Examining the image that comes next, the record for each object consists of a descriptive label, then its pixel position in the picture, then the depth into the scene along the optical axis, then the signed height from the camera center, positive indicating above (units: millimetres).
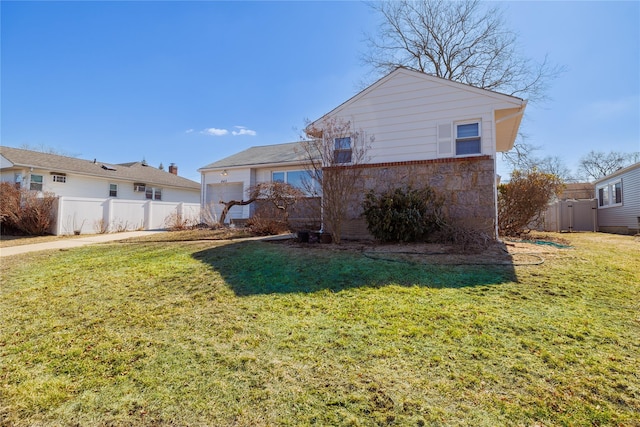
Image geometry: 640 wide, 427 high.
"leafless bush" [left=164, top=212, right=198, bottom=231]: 14359 -162
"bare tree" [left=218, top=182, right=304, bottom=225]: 11125 +985
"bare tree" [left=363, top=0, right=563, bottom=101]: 17672 +11302
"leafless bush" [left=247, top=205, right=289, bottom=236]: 10484 -123
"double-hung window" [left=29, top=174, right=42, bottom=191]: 16278 +2011
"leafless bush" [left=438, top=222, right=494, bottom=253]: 6191 -376
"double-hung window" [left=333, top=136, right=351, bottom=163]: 7469 +1882
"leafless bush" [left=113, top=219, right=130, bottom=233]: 14734 -380
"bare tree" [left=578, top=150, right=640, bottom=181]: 35156 +7491
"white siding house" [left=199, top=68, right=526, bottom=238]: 7762 +2442
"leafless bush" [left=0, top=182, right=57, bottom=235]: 12289 +305
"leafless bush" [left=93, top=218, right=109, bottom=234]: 13994 -372
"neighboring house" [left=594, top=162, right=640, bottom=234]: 13672 +1051
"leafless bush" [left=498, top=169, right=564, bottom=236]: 9062 +760
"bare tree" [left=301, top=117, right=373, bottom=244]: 7145 +1345
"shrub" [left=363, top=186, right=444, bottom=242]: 6762 +133
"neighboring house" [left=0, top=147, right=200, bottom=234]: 13873 +2323
